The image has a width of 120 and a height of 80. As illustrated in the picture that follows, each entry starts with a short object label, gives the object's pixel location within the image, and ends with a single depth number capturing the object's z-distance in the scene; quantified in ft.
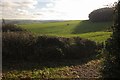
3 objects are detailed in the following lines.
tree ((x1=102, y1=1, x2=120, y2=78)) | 11.95
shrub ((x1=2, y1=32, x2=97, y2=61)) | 19.49
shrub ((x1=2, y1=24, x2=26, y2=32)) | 23.05
